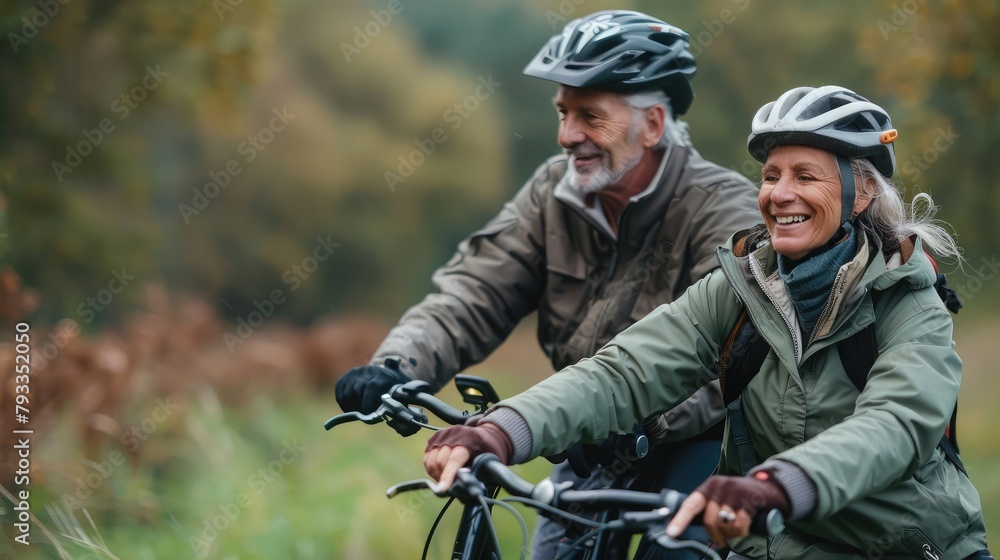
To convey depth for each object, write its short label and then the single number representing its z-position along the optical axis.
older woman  5.57
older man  8.25
